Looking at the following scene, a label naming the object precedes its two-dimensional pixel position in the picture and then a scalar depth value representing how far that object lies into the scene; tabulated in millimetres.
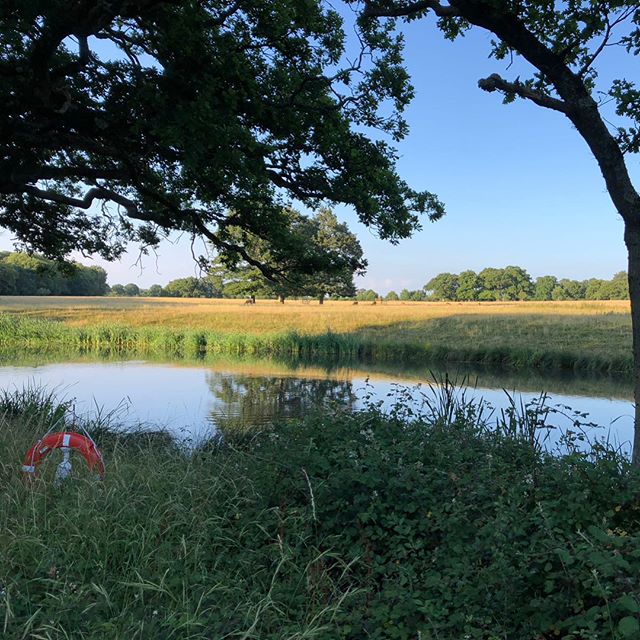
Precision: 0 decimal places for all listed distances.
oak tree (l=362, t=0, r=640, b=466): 4625
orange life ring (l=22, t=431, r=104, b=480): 4973
